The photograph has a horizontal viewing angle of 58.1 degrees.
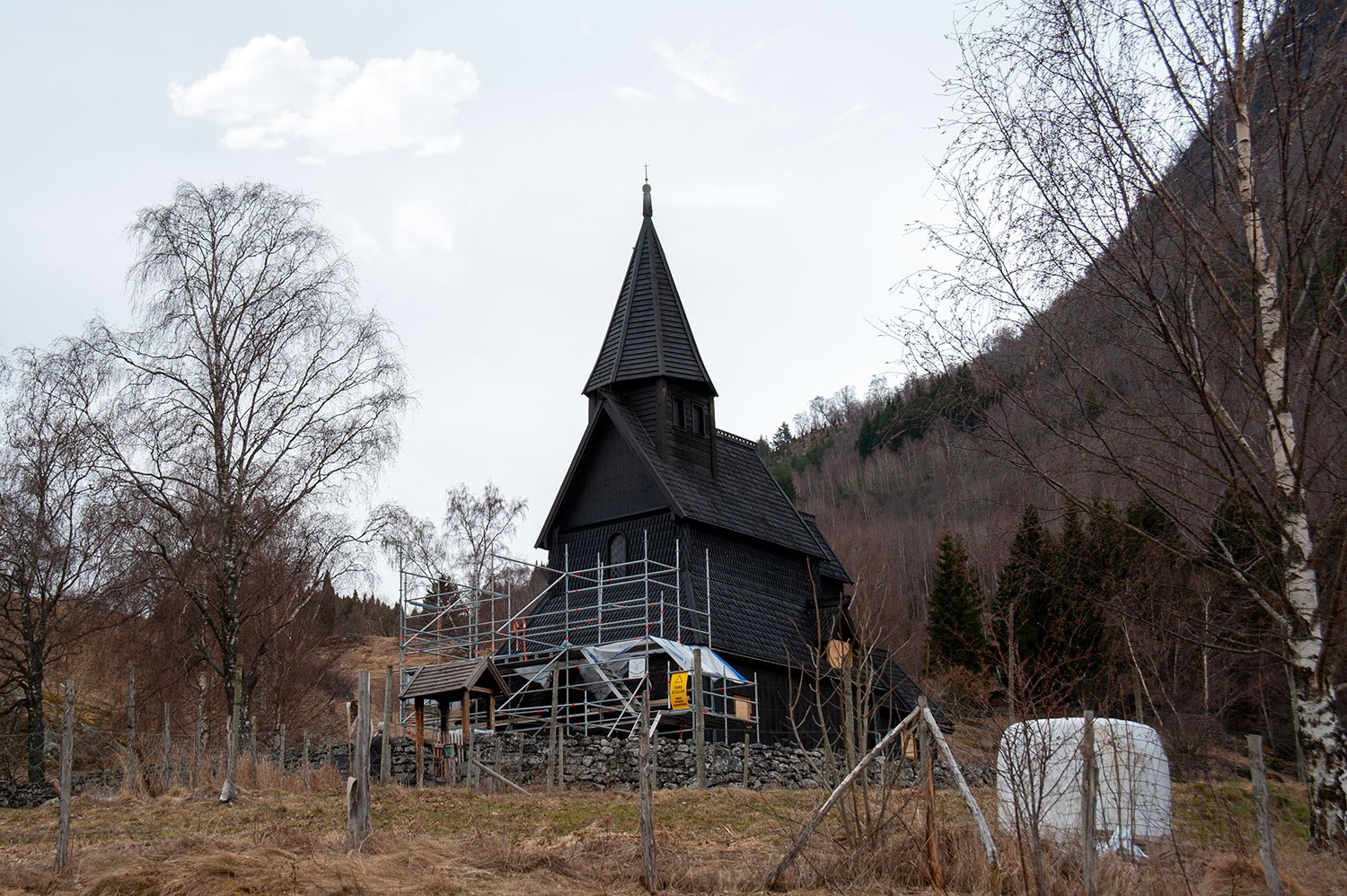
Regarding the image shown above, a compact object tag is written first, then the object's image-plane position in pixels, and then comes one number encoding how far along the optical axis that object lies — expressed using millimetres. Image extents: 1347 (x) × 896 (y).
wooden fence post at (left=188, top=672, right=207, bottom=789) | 21734
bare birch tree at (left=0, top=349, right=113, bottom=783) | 25906
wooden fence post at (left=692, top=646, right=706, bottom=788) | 20795
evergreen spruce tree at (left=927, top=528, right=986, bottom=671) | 42375
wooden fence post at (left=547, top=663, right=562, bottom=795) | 20141
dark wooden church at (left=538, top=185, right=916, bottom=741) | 28734
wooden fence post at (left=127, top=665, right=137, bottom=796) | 21109
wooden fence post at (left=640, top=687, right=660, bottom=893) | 10570
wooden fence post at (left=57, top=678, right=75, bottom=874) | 11266
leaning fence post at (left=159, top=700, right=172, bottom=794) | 21250
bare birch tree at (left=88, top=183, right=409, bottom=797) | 25438
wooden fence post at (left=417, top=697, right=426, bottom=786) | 21297
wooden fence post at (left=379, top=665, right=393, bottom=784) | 20734
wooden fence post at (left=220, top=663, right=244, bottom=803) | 17984
